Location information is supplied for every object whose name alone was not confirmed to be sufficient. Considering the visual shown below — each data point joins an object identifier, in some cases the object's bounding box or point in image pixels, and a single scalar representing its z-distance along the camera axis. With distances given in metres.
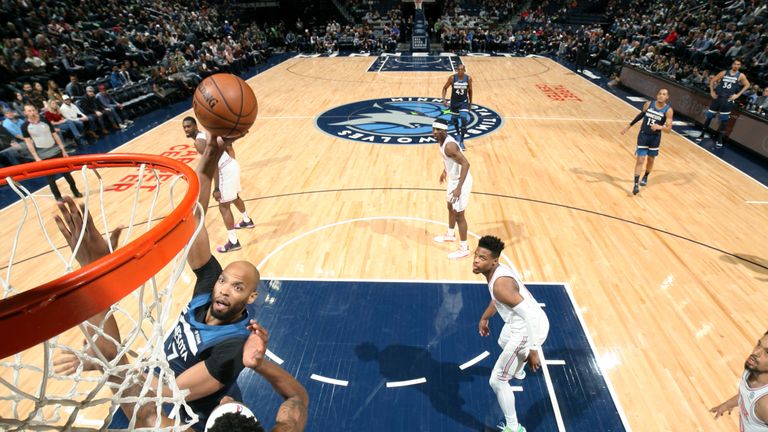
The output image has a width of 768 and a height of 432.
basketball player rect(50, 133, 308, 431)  1.91
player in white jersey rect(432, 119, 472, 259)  4.96
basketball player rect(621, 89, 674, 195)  6.46
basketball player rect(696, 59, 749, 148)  8.80
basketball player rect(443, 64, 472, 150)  8.71
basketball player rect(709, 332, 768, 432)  2.40
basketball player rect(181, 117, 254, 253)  5.46
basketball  2.99
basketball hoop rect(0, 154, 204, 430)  1.15
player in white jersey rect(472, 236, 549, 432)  2.91
